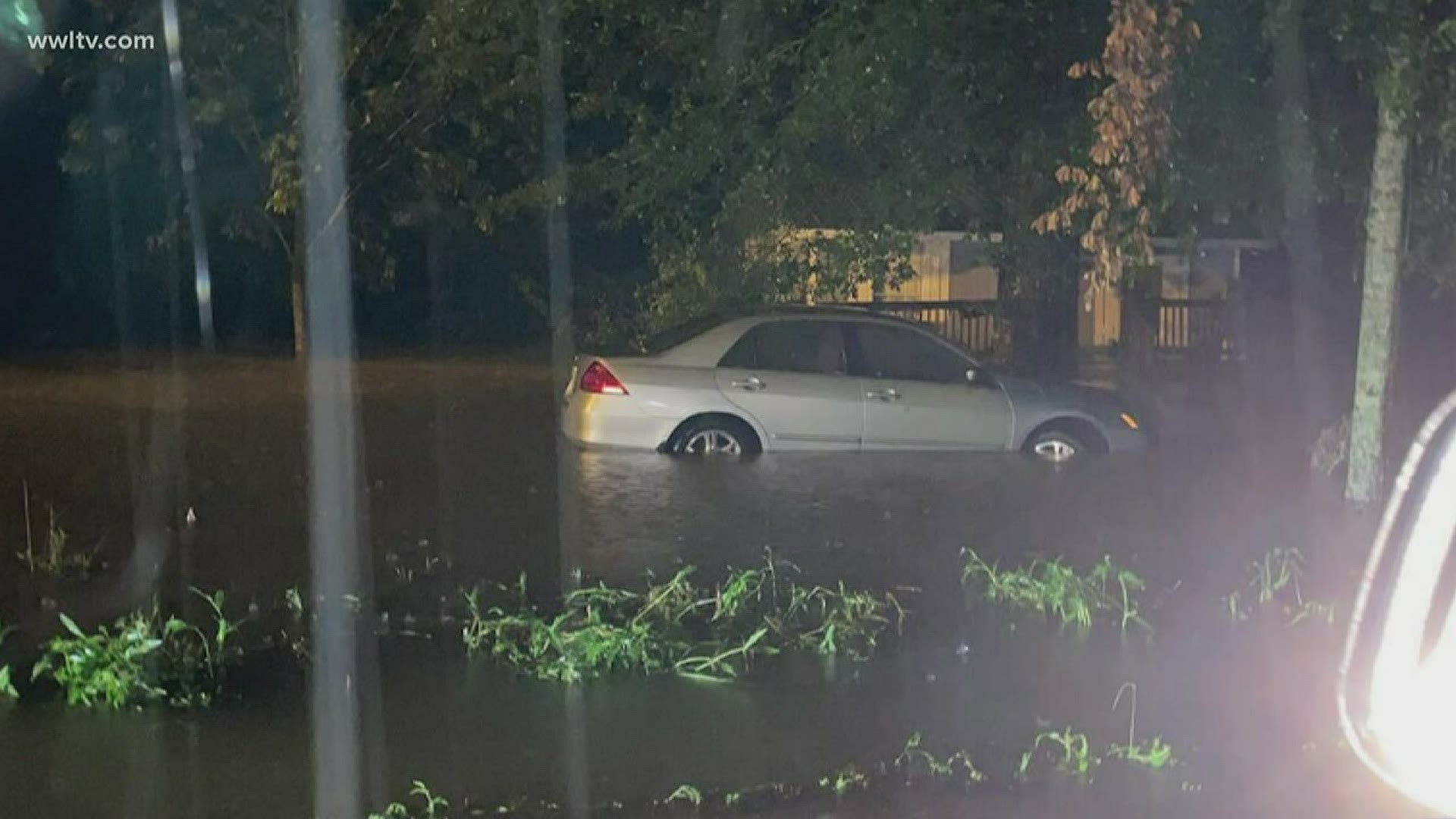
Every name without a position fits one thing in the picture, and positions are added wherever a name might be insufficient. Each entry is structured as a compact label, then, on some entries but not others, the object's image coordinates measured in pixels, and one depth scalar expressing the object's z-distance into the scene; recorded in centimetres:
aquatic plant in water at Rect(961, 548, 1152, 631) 943
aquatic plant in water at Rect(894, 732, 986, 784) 691
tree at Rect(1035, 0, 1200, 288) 941
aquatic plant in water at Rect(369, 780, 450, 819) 636
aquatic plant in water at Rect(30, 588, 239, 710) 760
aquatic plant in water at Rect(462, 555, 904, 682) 841
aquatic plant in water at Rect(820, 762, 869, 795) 672
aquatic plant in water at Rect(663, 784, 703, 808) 657
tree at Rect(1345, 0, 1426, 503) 1120
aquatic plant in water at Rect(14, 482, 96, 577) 1021
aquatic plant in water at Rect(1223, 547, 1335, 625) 927
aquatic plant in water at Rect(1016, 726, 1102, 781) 700
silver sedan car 1513
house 2420
